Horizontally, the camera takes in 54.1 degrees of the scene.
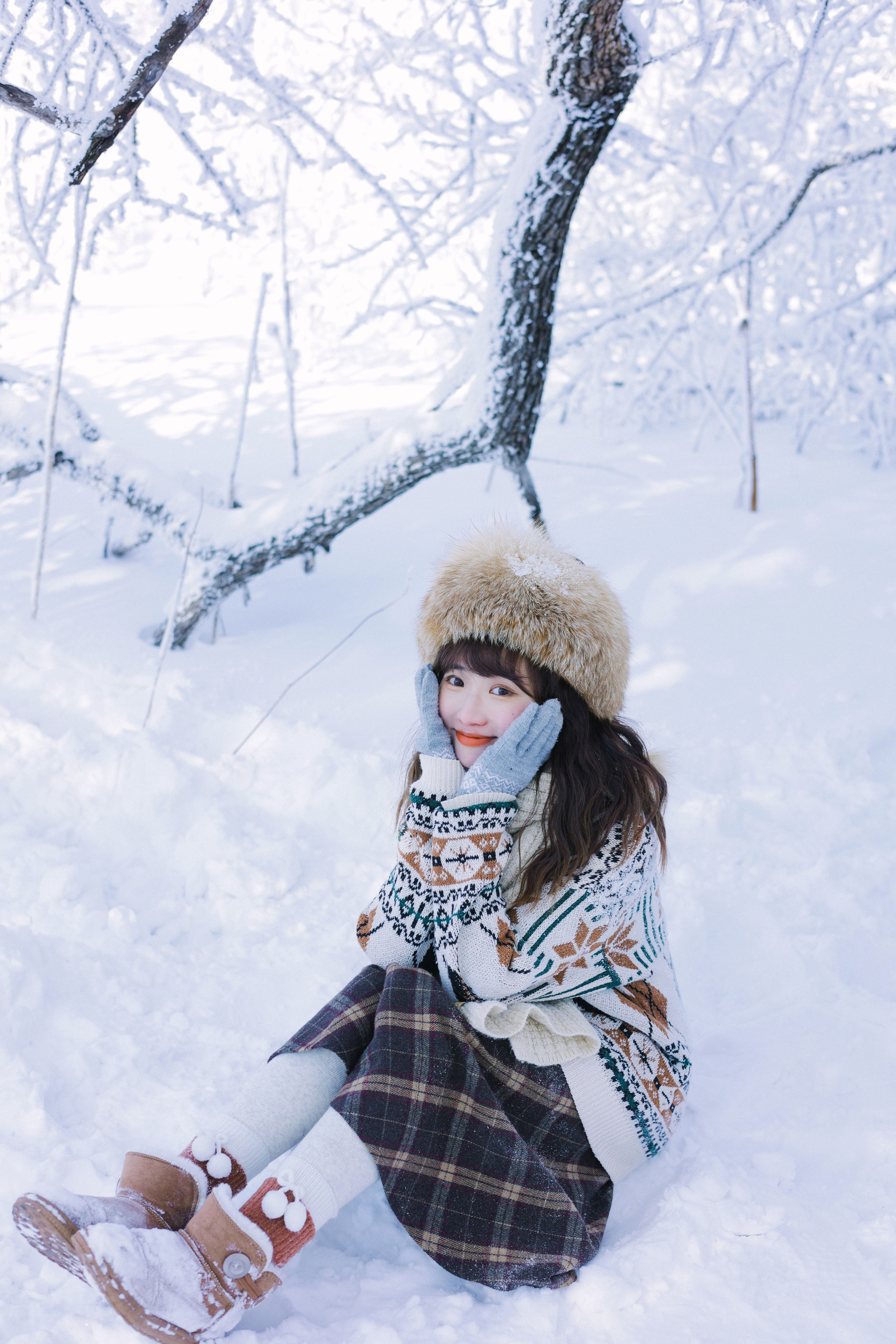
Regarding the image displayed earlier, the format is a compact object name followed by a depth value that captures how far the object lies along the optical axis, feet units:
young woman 3.99
